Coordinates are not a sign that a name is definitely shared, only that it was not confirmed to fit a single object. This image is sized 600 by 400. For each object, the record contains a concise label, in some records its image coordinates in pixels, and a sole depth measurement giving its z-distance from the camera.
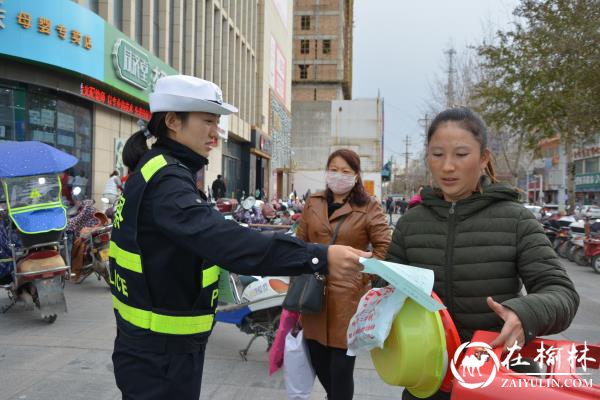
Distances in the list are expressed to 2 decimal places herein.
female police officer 1.67
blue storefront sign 9.91
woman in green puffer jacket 1.70
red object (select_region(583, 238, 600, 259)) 10.89
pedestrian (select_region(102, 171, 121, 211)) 10.97
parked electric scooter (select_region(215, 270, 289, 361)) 4.62
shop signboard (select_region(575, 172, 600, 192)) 49.00
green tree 12.38
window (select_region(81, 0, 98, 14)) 12.62
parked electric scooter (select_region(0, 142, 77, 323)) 5.31
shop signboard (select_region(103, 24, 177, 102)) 12.59
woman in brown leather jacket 2.88
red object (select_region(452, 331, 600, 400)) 1.21
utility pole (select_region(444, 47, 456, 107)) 28.12
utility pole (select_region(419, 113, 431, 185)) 30.65
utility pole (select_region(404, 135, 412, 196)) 74.50
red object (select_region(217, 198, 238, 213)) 10.24
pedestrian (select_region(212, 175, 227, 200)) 18.73
